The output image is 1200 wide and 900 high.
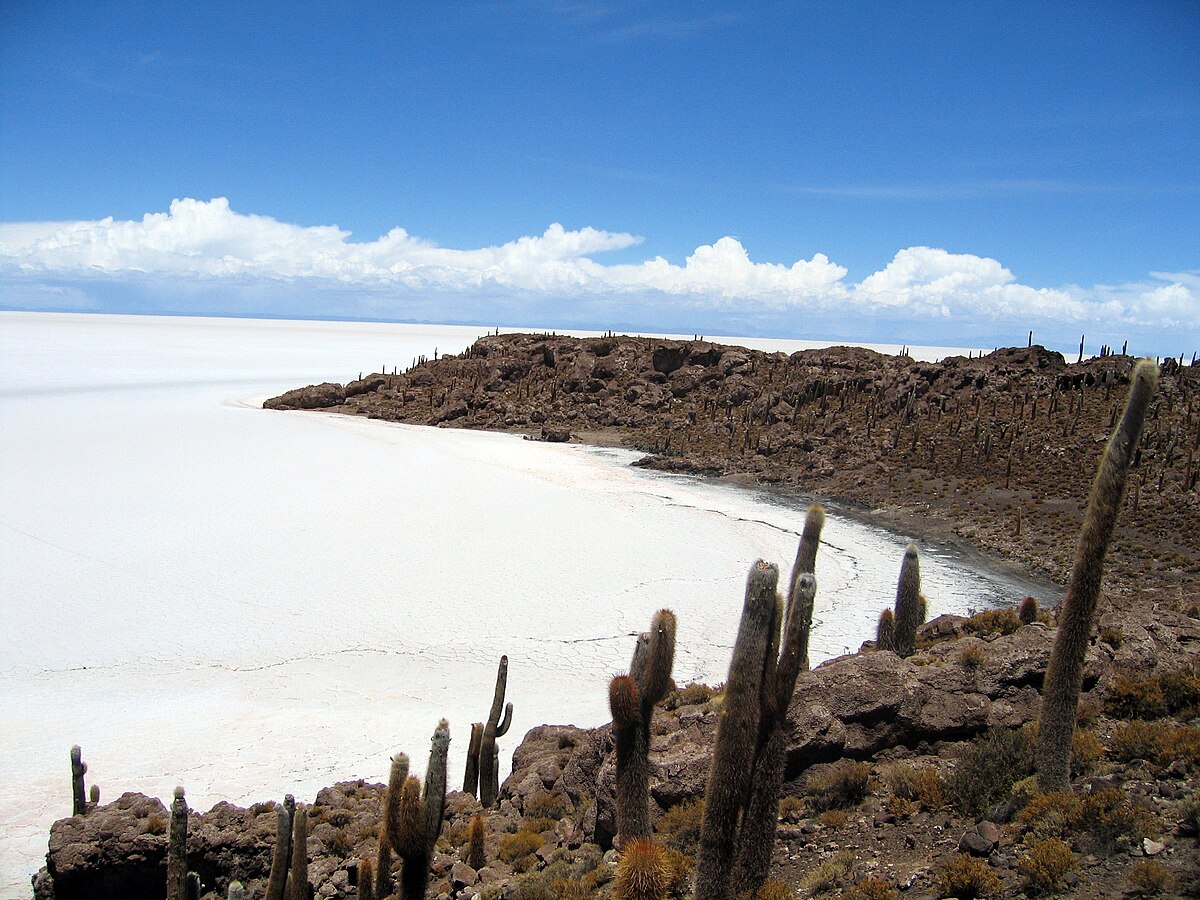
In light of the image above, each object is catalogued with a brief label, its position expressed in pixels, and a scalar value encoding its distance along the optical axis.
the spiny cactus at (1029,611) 13.84
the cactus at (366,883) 8.62
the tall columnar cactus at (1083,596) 8.03
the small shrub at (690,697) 12.66
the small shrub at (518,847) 9.62
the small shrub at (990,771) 8.19
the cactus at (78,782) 11.02
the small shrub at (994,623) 13.26
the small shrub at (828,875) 7.42
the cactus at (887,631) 12.98
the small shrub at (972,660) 10.54
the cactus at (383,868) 8.71
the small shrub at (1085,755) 8.64
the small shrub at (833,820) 8.51
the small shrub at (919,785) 8.45
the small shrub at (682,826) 8.69
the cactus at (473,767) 12.42
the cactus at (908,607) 12.61
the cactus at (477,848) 9.65
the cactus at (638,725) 8.43
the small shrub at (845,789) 8.92
